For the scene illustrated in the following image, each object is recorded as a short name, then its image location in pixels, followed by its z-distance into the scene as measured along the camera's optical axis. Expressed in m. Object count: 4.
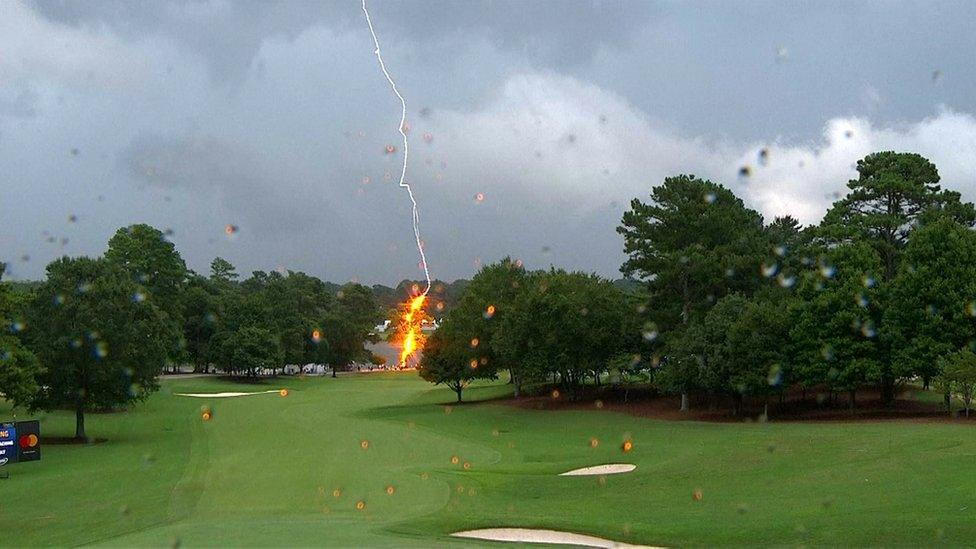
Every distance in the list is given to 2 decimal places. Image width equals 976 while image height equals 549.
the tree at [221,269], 139.31
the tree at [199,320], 97.88
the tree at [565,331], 52.97
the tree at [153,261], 86.44
